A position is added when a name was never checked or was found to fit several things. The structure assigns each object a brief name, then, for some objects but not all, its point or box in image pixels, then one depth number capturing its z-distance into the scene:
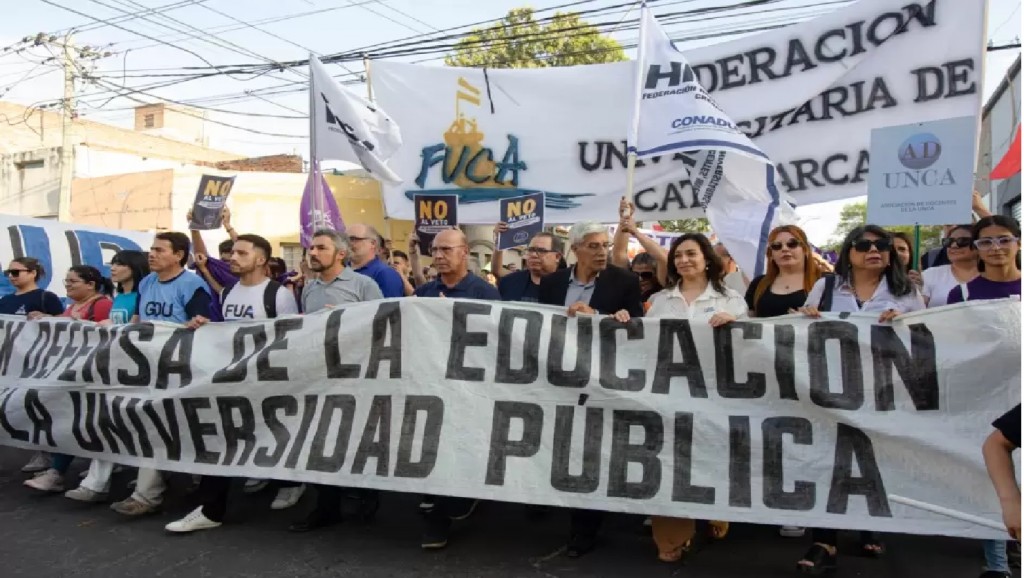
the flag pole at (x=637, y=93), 5.47
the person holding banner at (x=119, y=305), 5.11
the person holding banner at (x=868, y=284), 4.18
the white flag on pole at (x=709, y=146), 5.37
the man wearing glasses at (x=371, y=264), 5.43
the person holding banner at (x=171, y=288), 5.12
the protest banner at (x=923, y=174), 4.60
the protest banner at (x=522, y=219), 6.59
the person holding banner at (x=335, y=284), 4.90
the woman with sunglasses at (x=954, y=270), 4.71
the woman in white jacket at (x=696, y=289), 4.29
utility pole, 22.06
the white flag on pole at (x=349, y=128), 6.83
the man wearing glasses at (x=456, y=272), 4.80
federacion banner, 5.76
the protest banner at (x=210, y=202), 6.52
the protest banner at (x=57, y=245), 9.38
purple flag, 7.08
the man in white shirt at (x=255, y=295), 5.02
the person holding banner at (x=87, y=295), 5.85
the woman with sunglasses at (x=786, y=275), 4.41
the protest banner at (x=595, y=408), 3.67
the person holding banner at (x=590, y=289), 4.18
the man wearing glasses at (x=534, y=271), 5.30
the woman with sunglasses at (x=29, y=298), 6.03
